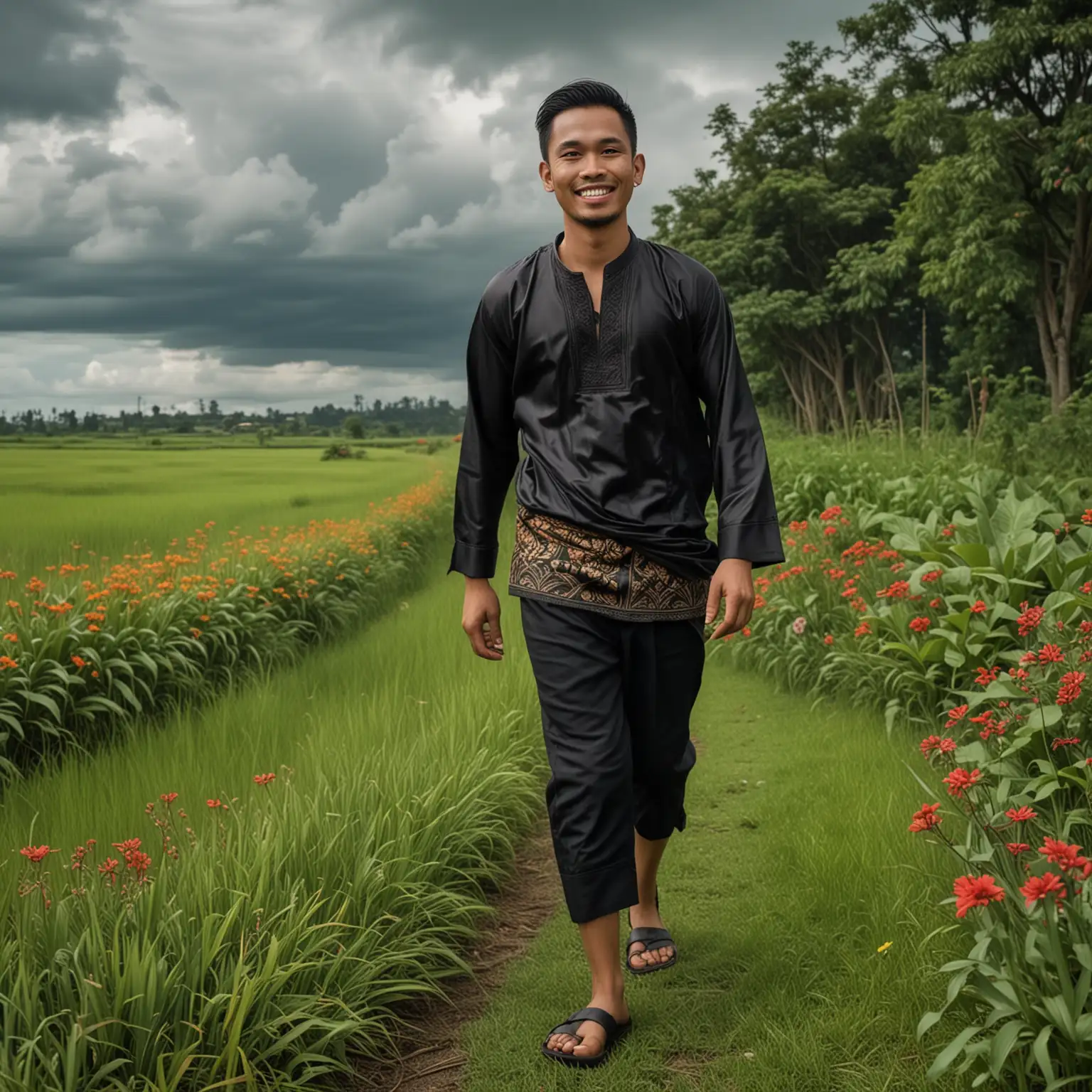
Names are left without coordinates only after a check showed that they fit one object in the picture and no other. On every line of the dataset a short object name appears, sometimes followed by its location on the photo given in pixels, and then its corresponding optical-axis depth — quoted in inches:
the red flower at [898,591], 177.5
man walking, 105.0
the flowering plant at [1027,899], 77.6
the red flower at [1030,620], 120.2
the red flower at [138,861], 99.7
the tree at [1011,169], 636.7
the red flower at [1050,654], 113.0
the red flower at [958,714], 107.6
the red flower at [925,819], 84.6
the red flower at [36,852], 96.4
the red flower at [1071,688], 101.7
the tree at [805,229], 1079.6
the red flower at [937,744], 100.7
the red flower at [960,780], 90.0
